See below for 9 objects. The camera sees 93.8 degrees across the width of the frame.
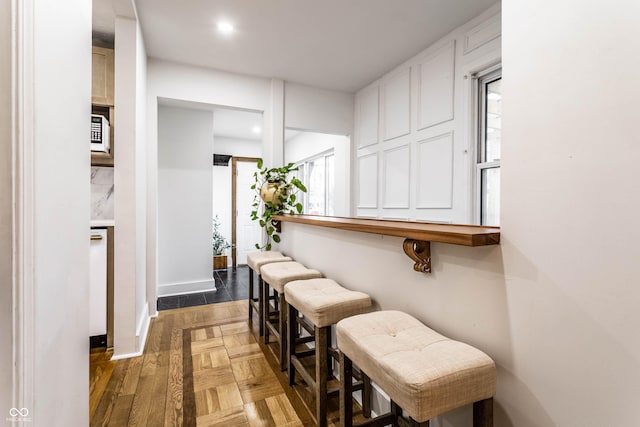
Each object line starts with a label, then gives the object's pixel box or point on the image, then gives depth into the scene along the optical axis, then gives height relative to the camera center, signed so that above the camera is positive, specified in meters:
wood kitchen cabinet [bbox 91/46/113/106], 2.42 +1.09
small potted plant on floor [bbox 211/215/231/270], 5.28 -0.68
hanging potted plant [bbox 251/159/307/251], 2.92 +0.16
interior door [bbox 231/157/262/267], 5.67 +0.08
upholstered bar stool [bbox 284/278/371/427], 1.42 -0.48
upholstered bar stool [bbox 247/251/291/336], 2.46 -0.44
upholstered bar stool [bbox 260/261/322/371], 1.93 -0.46
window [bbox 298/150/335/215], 5.20 +0.55
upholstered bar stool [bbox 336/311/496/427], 0.80 -0.45
